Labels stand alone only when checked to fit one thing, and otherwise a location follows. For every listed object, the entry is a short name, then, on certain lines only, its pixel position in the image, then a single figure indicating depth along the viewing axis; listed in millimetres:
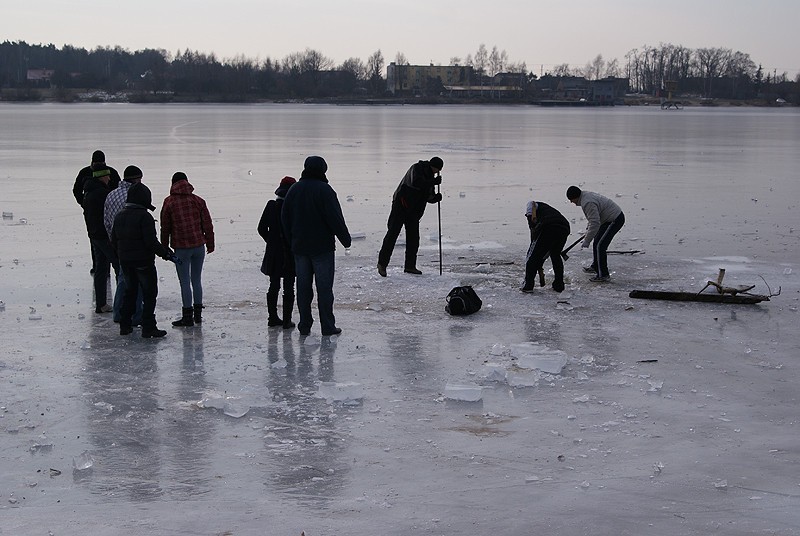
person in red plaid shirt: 9312
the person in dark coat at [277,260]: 9383
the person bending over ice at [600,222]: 11297
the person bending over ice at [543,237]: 10867
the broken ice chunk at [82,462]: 5816
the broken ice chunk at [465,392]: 7164
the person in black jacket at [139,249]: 8844
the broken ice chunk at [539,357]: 7914
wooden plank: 10180
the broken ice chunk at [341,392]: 7156
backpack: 9766
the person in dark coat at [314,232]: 8906
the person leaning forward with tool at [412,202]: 11891
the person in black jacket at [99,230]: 9719
